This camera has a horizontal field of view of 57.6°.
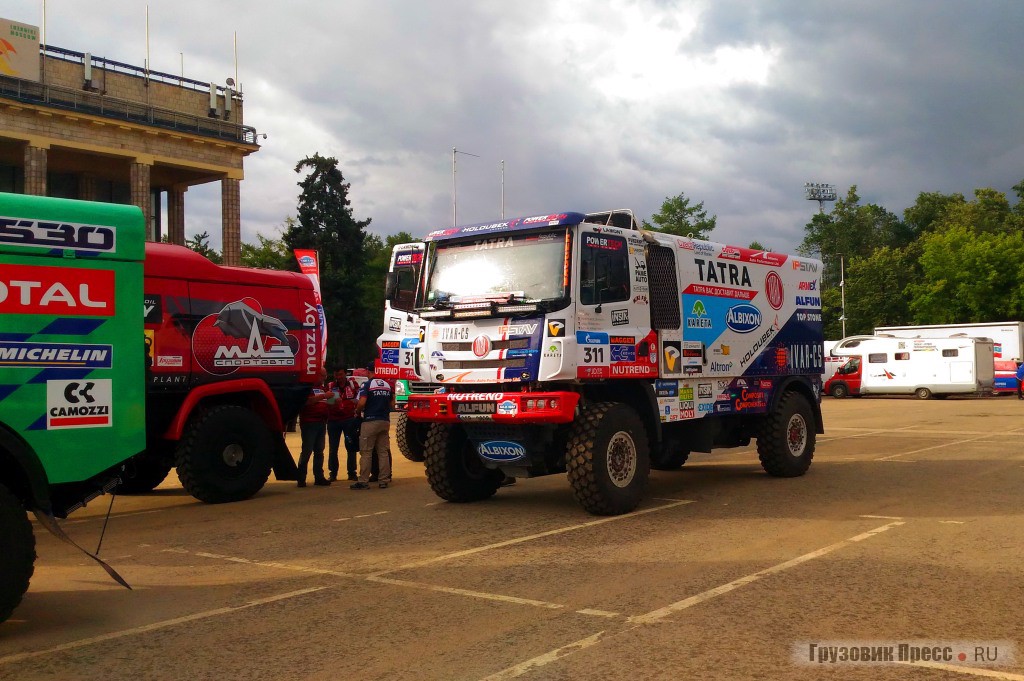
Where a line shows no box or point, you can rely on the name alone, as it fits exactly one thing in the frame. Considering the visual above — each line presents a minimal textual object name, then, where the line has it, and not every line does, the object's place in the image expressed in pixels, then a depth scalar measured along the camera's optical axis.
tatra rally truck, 9.83
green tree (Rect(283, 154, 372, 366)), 52.53
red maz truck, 11.71
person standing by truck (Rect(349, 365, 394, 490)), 13.16
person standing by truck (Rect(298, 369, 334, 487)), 13.73
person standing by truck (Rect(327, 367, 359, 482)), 14.06
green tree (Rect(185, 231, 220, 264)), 56.76
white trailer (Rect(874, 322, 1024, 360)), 42.29
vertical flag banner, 19.88
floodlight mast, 116.75
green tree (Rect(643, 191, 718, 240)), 73.56
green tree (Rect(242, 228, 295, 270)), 56.29
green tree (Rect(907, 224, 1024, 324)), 61.34
